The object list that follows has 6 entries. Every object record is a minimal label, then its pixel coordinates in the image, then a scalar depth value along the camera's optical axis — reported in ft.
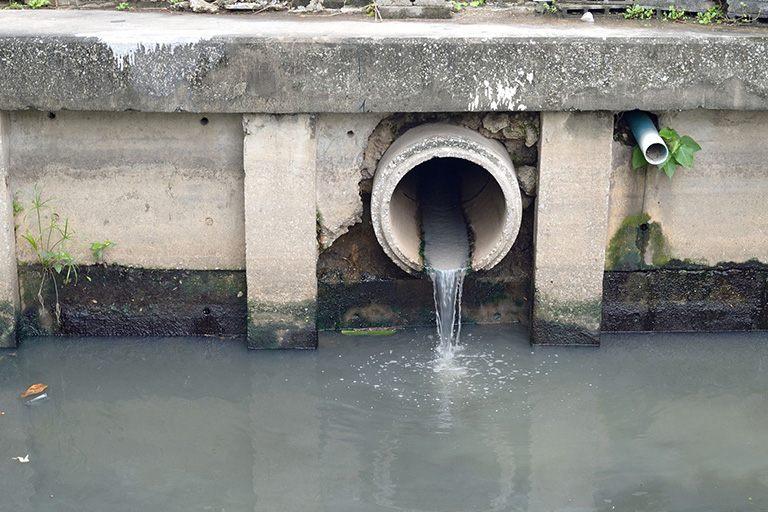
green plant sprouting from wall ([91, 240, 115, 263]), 20.21
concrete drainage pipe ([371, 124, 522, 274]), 18.92
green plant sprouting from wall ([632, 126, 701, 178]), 19.53
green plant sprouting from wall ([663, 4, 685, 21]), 21.90
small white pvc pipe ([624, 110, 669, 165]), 18.99
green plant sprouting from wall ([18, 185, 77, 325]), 20.15
